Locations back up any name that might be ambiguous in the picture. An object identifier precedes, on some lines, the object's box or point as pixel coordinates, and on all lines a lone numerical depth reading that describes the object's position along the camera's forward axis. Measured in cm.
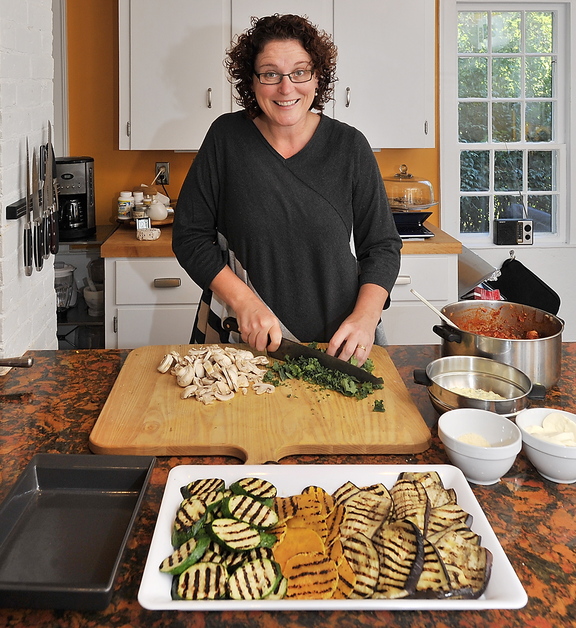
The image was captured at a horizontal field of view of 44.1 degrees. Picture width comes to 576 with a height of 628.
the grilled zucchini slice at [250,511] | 95
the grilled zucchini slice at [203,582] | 85
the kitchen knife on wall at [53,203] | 201
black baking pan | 84
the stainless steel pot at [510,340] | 148
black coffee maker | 318
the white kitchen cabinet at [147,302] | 308
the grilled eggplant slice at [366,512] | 95
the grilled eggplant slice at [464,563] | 86
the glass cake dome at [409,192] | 337
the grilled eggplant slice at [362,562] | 86
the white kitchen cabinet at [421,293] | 316
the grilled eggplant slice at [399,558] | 85
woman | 192
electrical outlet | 366
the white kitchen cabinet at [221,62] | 320
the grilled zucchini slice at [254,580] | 85
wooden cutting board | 128
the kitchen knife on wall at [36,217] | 185
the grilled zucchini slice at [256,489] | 101
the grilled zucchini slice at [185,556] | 88
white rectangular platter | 83
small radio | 374
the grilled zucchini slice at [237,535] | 90
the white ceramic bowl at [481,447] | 112
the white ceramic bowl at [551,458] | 113
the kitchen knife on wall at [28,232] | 182
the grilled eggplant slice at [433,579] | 85
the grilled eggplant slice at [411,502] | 97
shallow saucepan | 130
